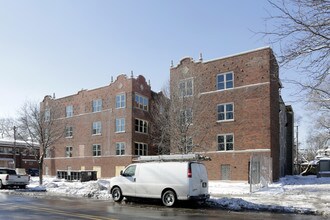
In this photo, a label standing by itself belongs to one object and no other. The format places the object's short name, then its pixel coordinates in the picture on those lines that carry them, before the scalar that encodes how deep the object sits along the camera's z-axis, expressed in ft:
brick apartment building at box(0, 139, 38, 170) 252.54
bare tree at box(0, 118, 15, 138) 355.56
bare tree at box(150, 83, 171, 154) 112.98
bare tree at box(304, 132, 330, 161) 366.22
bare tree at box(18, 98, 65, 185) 113.55
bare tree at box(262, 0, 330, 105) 30.14
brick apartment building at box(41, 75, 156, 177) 147.84
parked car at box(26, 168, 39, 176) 229.70
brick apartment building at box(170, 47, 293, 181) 111.34
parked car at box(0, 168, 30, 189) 91.91
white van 53.01
